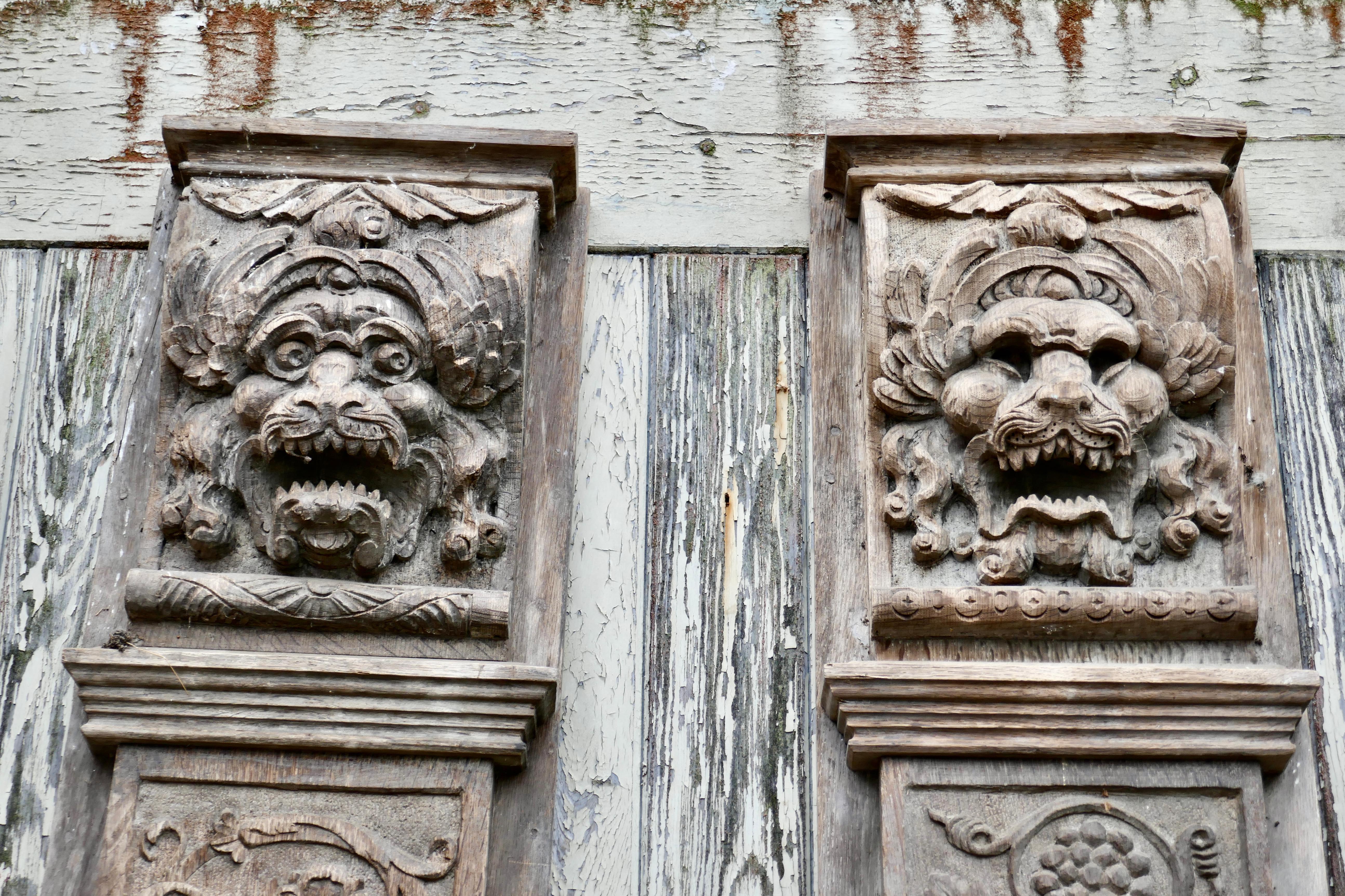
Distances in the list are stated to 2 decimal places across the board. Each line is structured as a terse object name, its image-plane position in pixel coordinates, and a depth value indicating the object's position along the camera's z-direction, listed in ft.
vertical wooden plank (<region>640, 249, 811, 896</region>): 7.68
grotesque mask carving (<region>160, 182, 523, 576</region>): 7.61
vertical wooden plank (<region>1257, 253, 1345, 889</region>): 7.74
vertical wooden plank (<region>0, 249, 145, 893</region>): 7.68
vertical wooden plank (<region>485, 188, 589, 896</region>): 7.60
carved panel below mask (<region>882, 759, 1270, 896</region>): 7.42
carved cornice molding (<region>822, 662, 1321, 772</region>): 7.49
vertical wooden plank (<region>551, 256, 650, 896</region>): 7.68
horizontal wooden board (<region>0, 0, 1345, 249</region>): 8.20
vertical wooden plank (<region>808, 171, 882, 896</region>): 7.61
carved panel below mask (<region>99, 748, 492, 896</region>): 7.43
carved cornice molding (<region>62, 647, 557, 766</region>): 7.50
